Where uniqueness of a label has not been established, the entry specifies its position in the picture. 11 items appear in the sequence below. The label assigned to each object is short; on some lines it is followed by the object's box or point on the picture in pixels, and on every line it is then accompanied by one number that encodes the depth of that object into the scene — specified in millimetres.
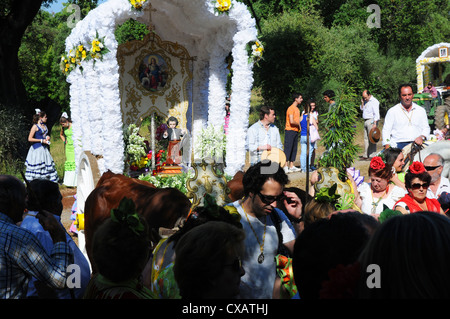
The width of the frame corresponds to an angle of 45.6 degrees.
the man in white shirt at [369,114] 14281
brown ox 5309
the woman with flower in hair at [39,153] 12445
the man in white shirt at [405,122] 7938
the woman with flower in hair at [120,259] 2598
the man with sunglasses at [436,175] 5730
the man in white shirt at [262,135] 9719
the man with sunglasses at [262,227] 3672
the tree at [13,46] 15859
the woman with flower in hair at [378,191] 5180
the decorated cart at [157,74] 8648
